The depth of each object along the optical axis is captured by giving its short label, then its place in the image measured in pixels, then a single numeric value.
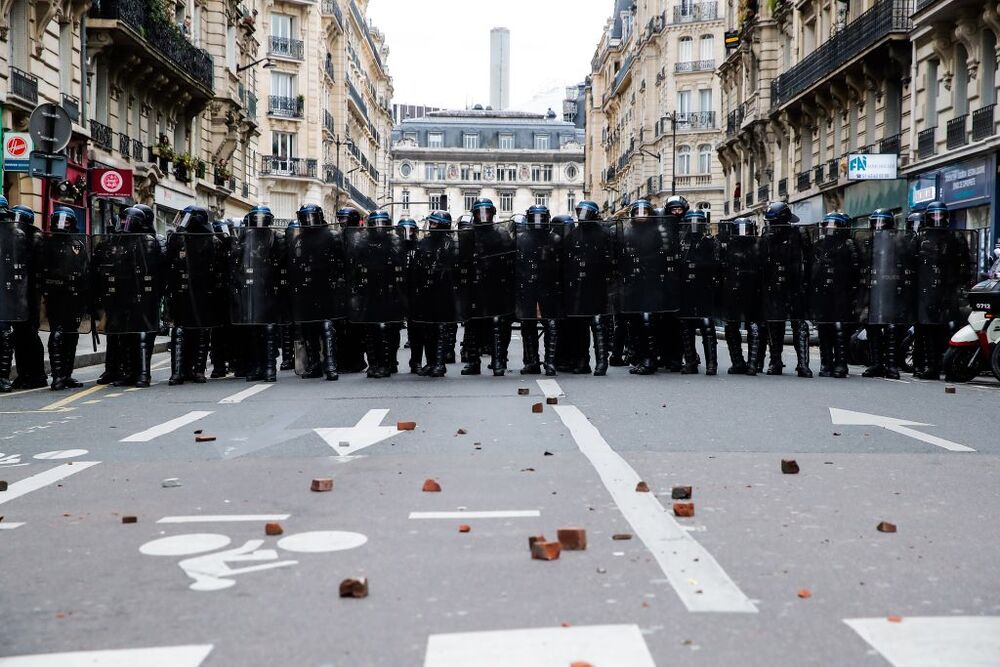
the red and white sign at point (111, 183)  26.19
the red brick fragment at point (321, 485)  6.30
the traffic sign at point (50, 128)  15.77
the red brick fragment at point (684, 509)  5.48
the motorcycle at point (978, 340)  13.99
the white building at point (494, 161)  134.50
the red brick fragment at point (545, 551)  4.62
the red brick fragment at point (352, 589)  4.10
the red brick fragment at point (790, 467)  6.84
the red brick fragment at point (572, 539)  4.80
